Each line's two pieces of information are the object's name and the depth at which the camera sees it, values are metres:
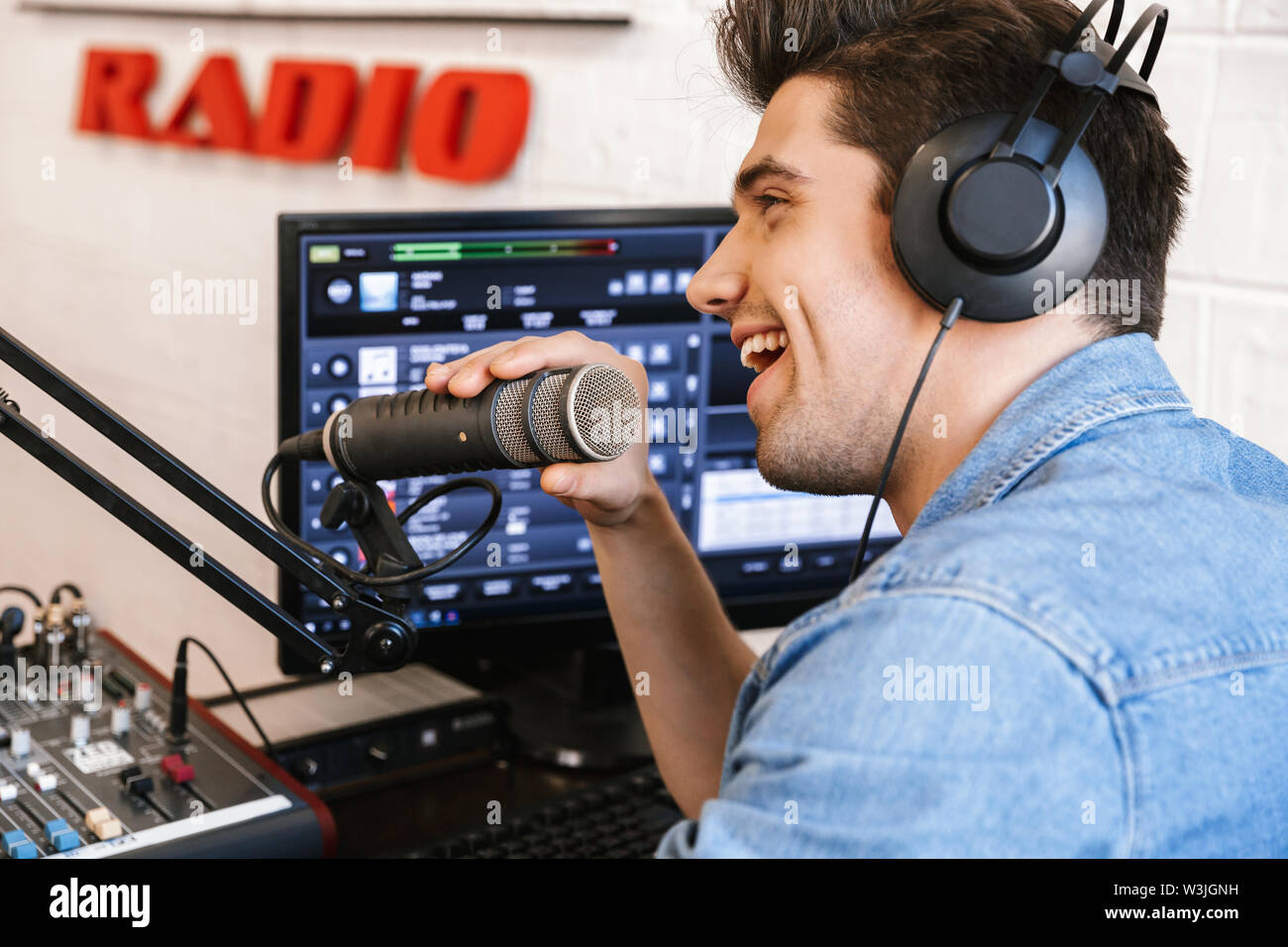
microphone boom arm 0.65
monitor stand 1.23
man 0.51
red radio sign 1.70
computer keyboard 0.99
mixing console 0.86
